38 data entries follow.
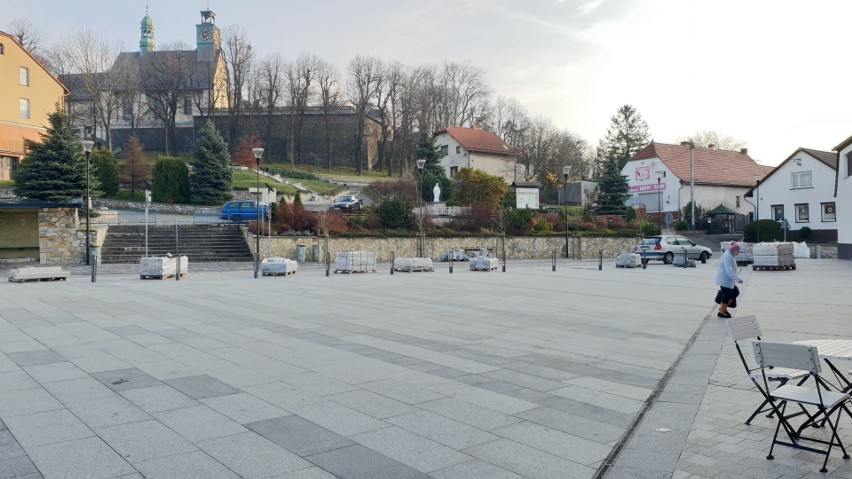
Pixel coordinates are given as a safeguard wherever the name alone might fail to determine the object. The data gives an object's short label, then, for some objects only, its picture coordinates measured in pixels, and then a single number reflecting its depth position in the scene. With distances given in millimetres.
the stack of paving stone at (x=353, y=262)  25953
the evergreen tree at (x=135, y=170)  50750
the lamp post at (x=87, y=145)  27250
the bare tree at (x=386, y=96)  79500
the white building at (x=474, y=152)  69750
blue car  39562
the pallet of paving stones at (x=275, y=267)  24438
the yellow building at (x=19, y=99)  51562
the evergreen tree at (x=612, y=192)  54031
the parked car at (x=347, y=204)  46750
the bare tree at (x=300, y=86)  78938
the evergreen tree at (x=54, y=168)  33188
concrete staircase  31422
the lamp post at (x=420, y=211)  32594
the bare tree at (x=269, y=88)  78625
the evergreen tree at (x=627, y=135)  85375
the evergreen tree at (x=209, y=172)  48812
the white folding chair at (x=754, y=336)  5711
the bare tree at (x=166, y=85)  75812
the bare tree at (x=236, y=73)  77500
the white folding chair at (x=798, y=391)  4898
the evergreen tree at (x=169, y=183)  47844
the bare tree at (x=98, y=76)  67875
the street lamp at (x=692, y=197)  55562
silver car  34031
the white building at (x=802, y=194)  51250
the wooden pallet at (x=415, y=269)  27255
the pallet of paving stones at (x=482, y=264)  28172
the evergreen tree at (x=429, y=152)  60781
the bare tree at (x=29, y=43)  68600
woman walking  13031
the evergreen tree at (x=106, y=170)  47656
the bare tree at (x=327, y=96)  80250
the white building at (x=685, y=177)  62844
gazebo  58438
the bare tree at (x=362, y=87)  78875
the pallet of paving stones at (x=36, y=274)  20969
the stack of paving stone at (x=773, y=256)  28938
